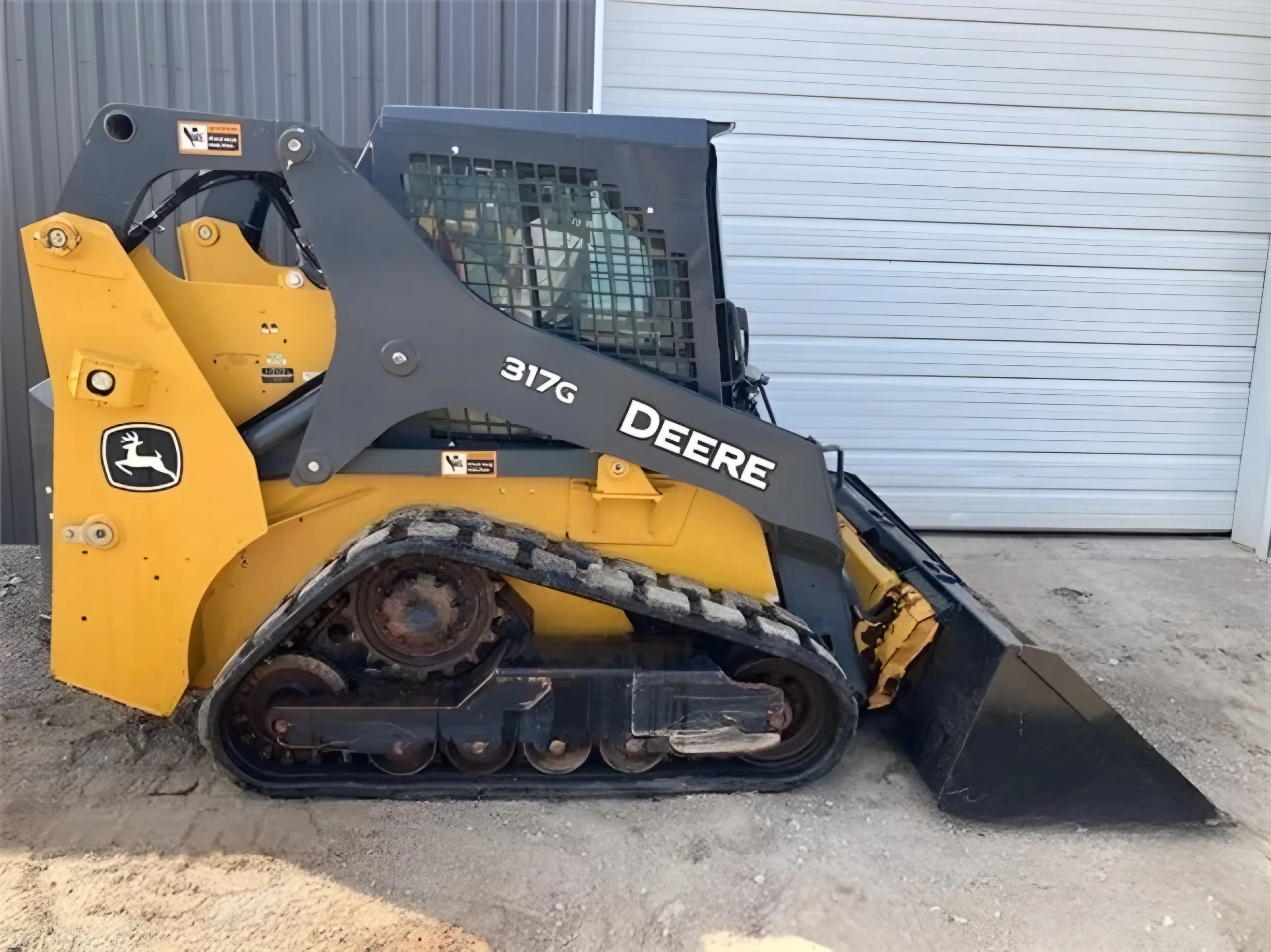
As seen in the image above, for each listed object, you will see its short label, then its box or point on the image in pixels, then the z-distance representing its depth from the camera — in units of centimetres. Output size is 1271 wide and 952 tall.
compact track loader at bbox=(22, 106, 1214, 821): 272
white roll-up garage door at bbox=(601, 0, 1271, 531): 547
